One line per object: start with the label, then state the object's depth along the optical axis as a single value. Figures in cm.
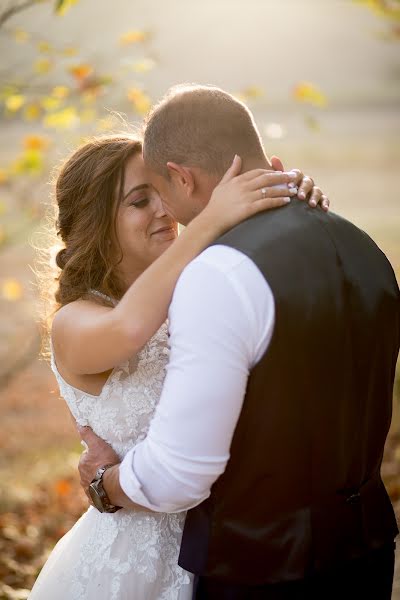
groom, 169
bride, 201
